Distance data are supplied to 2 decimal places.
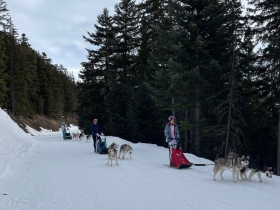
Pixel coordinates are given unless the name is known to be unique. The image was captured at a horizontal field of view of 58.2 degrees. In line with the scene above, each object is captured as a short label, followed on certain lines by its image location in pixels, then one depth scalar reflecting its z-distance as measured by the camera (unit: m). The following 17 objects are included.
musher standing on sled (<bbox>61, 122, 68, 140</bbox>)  28.00
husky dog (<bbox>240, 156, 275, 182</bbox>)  8.62
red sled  10.42
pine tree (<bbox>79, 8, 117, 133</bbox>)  32.61
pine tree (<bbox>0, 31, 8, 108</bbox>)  35.24
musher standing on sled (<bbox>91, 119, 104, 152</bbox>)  15.96
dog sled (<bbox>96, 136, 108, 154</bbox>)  15.07
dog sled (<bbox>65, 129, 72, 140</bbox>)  27.45
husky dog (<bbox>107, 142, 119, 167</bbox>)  11.09
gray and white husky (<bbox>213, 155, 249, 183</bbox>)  8.39
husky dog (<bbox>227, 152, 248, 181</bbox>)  8.50
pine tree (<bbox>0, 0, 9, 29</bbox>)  38.91
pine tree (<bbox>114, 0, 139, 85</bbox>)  28.80
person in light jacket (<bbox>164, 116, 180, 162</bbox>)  11.22
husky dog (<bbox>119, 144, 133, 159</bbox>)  13.21
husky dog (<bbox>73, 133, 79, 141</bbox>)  26.27
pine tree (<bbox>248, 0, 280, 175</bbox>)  15.30
